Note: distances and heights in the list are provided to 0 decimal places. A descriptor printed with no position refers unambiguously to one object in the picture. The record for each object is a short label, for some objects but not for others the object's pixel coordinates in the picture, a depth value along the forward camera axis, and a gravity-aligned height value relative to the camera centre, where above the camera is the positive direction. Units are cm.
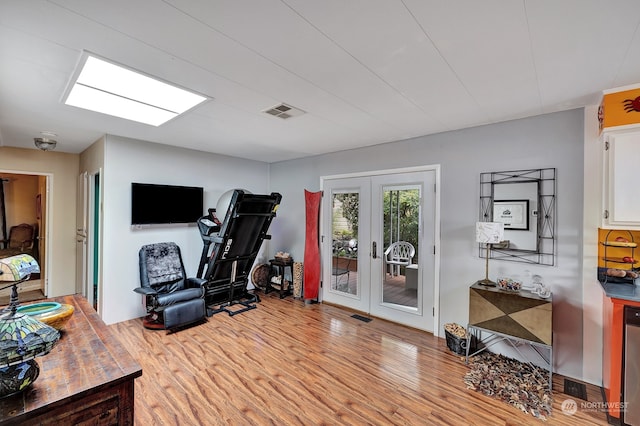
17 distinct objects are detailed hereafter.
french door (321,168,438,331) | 362 -48
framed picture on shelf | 287 -1
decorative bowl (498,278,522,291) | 272 -71
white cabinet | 214 +26
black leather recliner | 352 -107
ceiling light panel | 204 +99
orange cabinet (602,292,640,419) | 203 -103
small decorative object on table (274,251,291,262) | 512 -83
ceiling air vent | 265 +97
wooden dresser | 101 -69
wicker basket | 302 -143
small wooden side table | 507 -122
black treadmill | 392 -51
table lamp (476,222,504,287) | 278 -21
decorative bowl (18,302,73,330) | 148 -57
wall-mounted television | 388 +10
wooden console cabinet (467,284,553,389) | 247 -96
